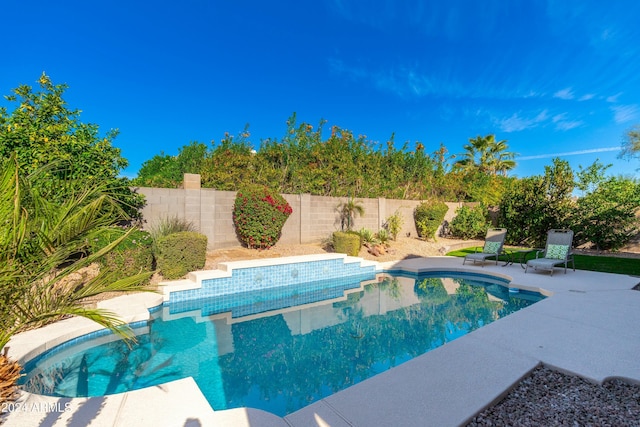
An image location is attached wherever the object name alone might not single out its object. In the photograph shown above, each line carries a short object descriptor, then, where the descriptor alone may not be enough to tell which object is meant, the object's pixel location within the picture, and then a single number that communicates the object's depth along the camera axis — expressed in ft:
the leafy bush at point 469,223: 49.32
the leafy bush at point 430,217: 46.60
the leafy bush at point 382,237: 39.37
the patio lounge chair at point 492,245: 30.53
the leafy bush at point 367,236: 37.71
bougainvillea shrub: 31.40
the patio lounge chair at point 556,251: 25.78
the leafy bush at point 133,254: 20.61
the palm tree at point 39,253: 5.94
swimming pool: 10.99
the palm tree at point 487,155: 90.38
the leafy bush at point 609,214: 36.63
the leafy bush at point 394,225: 44.37
